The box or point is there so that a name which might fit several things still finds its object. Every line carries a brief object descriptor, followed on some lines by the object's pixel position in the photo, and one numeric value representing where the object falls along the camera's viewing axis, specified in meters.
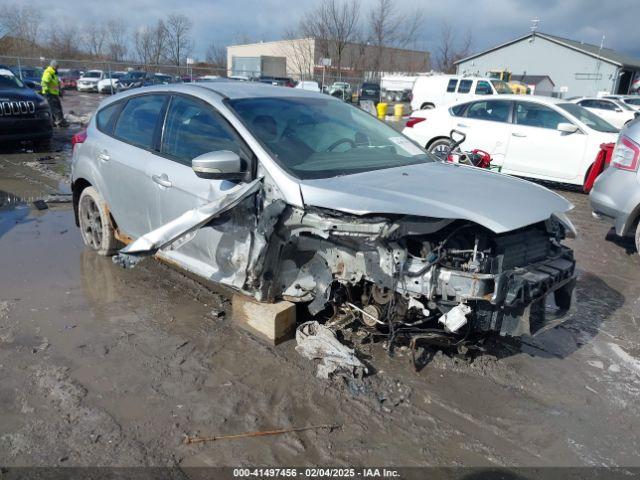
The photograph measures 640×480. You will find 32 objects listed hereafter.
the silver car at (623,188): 5.57
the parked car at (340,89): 29.58
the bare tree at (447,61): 50.84
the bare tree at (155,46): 46.62
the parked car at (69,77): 36.09
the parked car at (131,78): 28.67
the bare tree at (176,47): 46.44
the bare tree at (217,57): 57.16
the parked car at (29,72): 25.85
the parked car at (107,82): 31.45
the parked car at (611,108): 20.98
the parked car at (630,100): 24.77
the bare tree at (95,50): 56.91
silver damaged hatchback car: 3.04
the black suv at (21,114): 10.71
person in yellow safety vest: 14.19
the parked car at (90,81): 33.16
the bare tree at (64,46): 51.25
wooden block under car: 3.67
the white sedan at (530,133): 8.62
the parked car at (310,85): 25.33
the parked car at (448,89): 21.22
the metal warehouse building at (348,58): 37.19
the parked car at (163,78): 26.57
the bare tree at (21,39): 46.02
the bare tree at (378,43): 36.03
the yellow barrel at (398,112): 22.88
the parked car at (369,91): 32.72
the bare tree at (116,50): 56.94
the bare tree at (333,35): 35.26
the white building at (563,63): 41.16
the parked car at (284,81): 29.62
